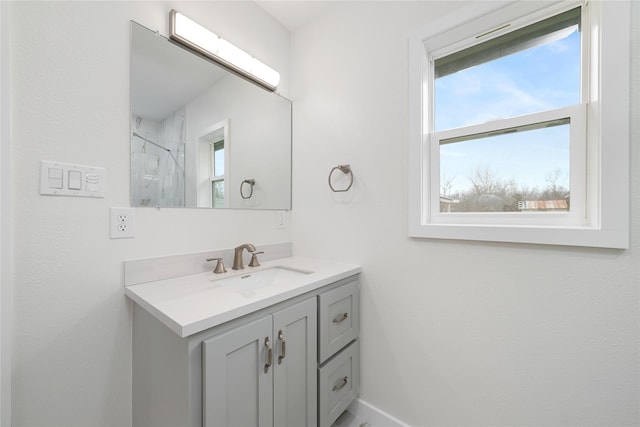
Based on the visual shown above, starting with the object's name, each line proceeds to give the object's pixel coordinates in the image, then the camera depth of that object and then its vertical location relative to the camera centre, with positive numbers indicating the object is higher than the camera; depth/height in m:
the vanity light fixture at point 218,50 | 1.17 +0.84
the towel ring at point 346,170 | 1.43 +0.23
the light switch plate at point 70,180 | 0.86 +0.11
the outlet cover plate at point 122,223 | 1.00 -0.05
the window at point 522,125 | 0.83 +0.35
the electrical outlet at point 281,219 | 1.67 -0.06
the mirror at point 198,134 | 1.09 +0.40
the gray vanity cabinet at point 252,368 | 0.74 -0.55
